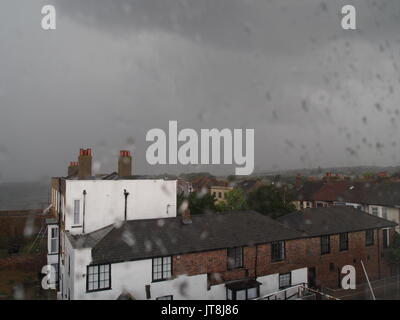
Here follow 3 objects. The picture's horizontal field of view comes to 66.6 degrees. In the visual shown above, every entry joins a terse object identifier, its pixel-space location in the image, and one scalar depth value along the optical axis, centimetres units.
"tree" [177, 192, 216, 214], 2436
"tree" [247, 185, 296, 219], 2619
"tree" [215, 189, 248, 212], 2889
